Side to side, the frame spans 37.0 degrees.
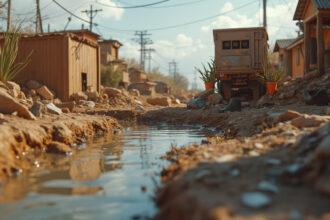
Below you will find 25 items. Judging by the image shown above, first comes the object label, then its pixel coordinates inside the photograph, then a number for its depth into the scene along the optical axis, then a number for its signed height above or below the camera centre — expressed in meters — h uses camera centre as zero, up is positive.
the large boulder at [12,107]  9.52 +0.13
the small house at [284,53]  36.97 +4.58
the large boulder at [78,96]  22.26 +0.78
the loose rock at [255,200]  3.60 -0.66
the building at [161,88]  60.28 +3.02
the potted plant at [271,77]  18.88 +1.35
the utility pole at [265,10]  36.37 +7.67
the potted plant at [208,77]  22.28 +1.60
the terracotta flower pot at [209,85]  22.50 +1.24
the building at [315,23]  17.66 +3.56
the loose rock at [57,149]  8.42 -0.61
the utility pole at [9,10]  28.13 +6.00
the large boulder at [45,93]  20.64 +0.87
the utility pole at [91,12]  55.47 +11.50
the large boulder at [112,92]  27.30 +1.17
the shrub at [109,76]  39.35 +2.96
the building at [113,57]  42.41 +5.00
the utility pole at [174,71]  126.12 +10.71
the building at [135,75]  53.69 +4.13
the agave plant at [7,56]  12.94 +1.51
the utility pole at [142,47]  82.06 +11.03
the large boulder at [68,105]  18.27 +0.31
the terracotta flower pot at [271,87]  18.83 +0.94
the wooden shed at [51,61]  21.55 +2.31
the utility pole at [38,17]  37.88 +7.55
